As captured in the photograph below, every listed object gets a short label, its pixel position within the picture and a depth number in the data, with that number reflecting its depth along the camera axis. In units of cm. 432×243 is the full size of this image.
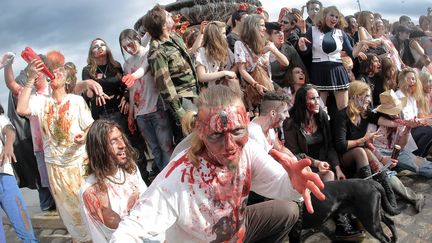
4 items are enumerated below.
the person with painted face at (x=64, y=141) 364
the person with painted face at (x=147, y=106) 431
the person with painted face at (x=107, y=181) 251
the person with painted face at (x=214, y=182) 199
